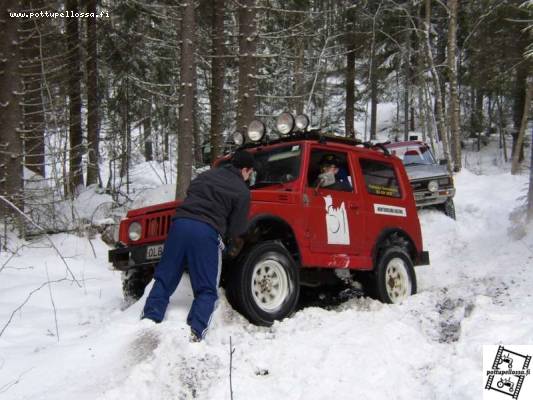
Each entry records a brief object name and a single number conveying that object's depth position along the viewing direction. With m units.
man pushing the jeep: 4.81
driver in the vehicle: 6.72
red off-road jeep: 5.58
